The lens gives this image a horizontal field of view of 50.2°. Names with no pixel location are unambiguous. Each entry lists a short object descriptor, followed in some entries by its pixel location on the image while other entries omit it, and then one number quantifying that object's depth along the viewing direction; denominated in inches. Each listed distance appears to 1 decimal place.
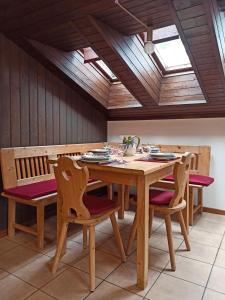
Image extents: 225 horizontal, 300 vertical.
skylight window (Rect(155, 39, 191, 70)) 110.5
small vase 89.7
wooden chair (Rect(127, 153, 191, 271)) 72.3
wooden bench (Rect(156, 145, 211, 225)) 120.6
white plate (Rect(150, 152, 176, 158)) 82.3
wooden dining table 65.8
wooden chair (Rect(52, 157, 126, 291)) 64.0
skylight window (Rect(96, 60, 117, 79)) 125.8
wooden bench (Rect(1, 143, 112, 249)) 87.8
